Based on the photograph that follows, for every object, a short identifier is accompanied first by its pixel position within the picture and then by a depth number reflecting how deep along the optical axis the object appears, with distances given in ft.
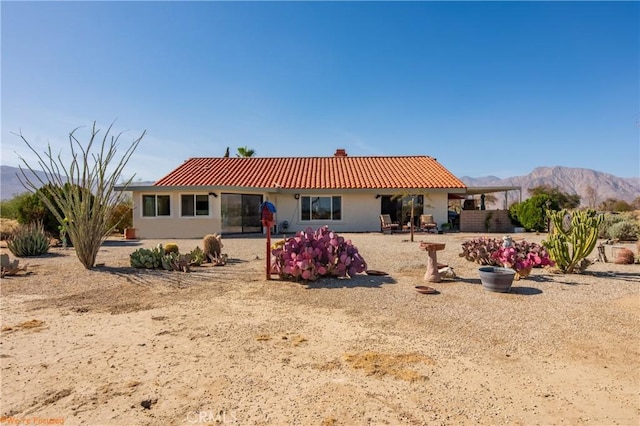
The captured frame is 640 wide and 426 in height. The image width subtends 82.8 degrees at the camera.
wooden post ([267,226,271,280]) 24.89
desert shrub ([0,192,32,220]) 81.89
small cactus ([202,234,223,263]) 33.22
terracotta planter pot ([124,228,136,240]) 57.47
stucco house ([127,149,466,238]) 59.00
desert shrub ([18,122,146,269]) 29.48
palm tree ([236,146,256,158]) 100.83
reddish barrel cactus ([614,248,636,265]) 31.07
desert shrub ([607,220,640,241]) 49.24
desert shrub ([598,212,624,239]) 52.24
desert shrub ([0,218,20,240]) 54.51
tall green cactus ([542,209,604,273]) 25.41
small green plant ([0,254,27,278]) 26.37
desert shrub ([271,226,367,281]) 24.57
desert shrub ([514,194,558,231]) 63.36
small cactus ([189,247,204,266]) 31.01
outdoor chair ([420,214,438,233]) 62.64
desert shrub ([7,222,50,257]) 37.27
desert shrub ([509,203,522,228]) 67.79
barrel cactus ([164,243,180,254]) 33.13
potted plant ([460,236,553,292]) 21.25
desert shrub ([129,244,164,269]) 29.53
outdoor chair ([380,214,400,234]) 61.71
